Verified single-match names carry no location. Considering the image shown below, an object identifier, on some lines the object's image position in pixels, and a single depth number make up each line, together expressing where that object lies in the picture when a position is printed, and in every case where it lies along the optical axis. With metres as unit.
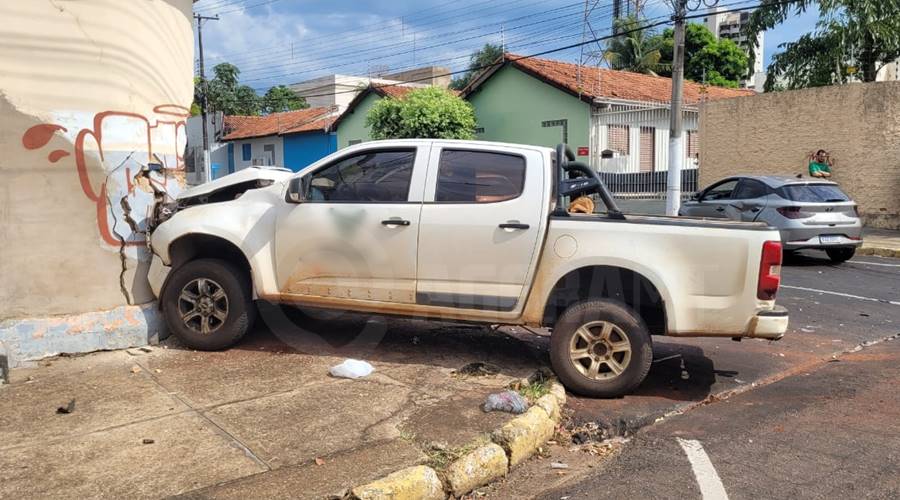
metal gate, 20.06
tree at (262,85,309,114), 58.66
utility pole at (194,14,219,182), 37.31
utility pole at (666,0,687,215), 15.47
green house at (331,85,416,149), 32.50
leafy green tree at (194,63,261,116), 55.12
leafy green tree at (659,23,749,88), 39.38
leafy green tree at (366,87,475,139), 25.47
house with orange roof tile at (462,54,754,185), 21.88
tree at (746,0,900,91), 18.77
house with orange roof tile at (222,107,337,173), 37.56
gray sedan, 11.88
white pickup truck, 5.19
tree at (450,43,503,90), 42.88
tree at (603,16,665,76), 33.00
